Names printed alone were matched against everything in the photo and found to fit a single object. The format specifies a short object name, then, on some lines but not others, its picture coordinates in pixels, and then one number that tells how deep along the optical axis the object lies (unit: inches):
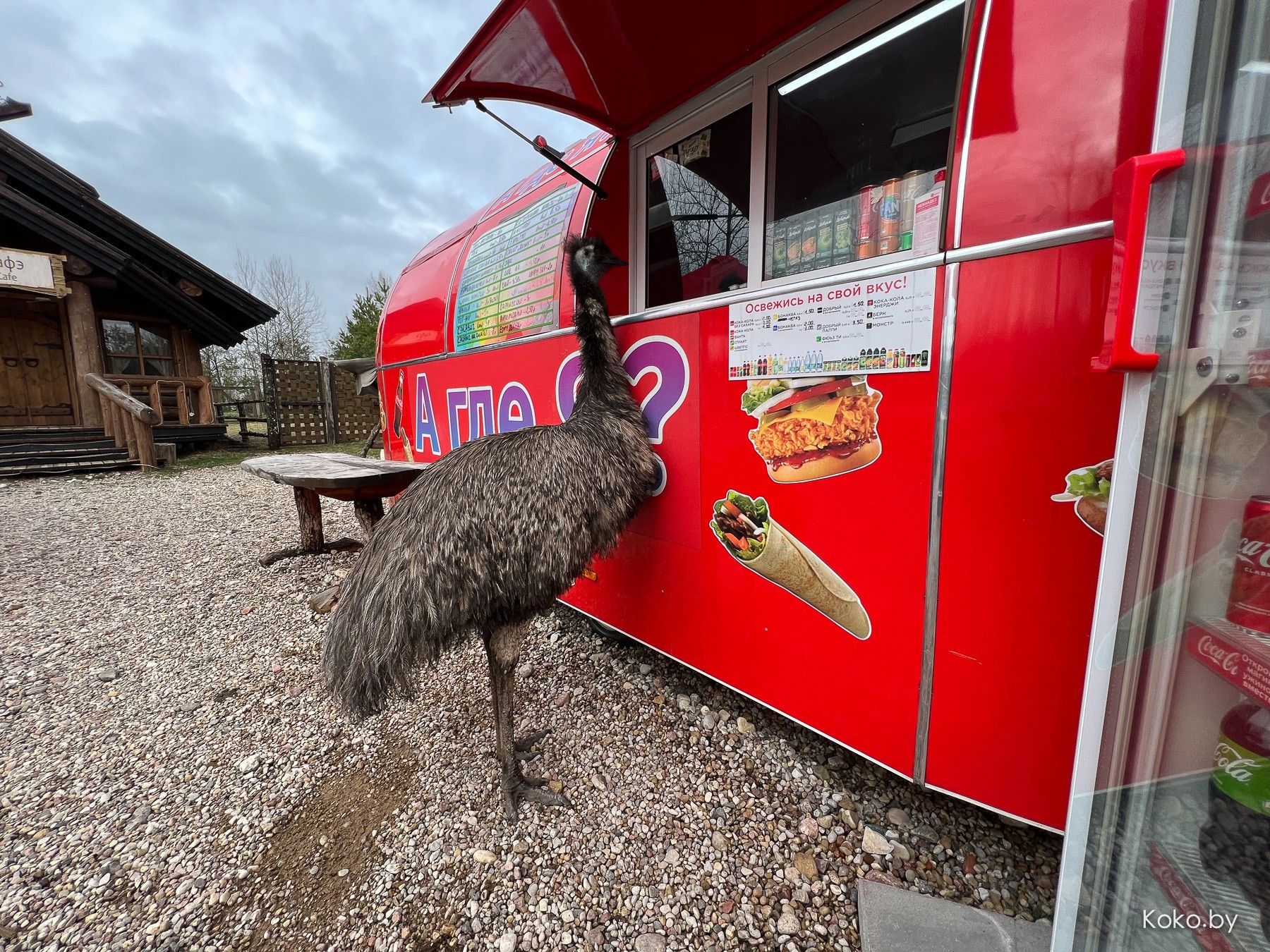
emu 79.3
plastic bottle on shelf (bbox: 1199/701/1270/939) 40.9
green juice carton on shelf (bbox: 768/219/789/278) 86.8
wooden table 159.0
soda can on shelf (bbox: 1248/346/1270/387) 39.3
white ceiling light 66.5
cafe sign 409.1
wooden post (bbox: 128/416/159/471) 443.2
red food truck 42.2
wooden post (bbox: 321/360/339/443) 657.6
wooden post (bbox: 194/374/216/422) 564.1
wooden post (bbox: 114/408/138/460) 449.4
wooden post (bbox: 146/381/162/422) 490.0
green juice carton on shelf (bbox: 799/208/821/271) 82.0
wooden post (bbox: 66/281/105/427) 452.8
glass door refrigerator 39.7
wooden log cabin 425.1
